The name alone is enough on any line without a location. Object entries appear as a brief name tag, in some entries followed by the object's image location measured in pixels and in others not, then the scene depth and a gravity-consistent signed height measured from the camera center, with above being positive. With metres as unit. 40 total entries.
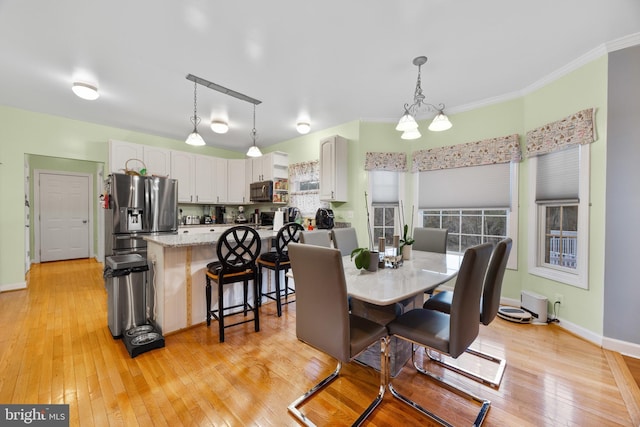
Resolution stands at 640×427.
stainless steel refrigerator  3.63 -0.01
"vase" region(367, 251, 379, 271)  1.83 -0.37
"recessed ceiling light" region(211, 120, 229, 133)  3.37 +1.12
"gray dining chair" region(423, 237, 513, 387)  1.62 -0.62
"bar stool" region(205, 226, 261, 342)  2.27 -0.55
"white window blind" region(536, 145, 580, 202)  2.52 +0.38
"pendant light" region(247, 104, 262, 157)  3.29 +0.78
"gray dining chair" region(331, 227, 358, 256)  2.69 -0.31
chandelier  2.14 +0.74
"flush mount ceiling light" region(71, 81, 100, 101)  2.68 +1.29
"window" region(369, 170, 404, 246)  3.93 +0.15
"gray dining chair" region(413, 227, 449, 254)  2.73 -0.32
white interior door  5.38 -0.12
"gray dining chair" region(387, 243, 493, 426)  1.32 -0.70
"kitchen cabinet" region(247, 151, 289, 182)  4.82 +0.87
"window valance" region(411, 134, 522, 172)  3.01 +0.74
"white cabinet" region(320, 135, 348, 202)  3.82 +0.64
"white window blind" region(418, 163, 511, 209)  3.15 +0.32
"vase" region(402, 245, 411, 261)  2.24 -0.36
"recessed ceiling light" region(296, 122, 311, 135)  3.77 +1.27
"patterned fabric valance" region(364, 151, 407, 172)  3.81 +0.74
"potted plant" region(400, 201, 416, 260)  2.22 -0.32
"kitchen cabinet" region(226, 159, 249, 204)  5.43 +0.64
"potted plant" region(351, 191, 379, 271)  1.80 -0.35
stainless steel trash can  2.30 -0.75
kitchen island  2.37 -0.65
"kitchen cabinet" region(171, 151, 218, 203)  4.72 +0.67
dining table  1.40 -0.44
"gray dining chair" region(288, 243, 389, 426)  1.29 -0.58
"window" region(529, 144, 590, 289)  2.40 -0.04
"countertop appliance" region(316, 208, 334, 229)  3.97 -0.11
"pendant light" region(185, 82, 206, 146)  2.89 +0.83
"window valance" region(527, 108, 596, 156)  2.30 +0.77
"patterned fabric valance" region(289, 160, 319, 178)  4.45 +0.78
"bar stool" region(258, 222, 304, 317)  2.78 -0.51
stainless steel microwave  4.82 +0.38
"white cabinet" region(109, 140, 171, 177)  3.98 +0.88
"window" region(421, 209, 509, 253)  3.22 -0.18
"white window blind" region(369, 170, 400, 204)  3.93 +0.37
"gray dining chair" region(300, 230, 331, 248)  2.38 -0.26
